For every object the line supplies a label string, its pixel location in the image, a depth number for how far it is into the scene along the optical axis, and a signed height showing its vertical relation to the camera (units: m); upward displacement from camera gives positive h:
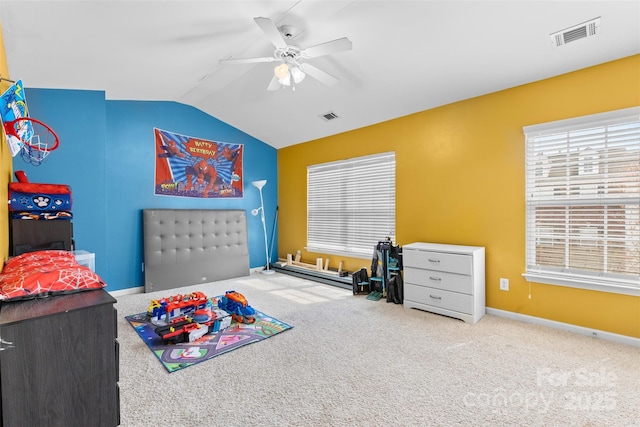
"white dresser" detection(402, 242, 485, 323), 2.93 -0.73
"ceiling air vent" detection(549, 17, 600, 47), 2.15 +1.32
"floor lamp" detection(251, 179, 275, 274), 5.17 -0.29
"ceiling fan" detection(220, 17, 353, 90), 2.12 +1.21
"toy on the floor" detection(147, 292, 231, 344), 2.48 -0.97
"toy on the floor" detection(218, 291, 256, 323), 2.93 -1.00
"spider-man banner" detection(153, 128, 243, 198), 4.28 +0.67
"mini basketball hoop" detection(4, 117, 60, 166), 1.79 +0.56
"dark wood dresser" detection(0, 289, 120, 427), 1.05 -0.57
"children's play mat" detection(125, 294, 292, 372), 2.25 -1.11
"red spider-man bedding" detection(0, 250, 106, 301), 1.28 -0.32
